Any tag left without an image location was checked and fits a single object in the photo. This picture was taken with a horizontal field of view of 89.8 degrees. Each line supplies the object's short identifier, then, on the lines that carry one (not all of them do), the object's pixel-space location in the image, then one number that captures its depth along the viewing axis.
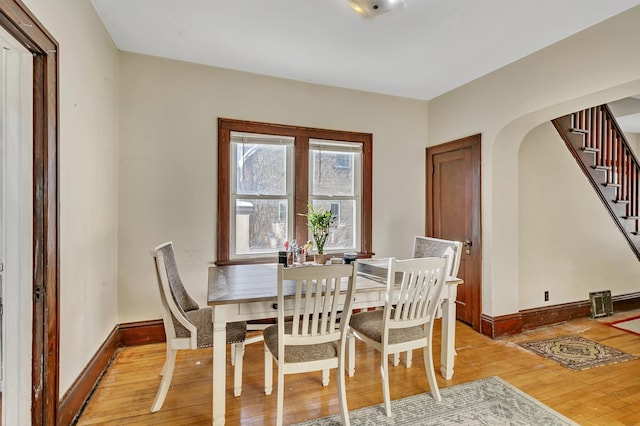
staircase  3.70
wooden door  3.42
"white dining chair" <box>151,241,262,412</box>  1.95
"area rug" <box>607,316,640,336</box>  3.40
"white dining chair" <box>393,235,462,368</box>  2.64
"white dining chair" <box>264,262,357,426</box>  1.72
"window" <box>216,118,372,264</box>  3.30
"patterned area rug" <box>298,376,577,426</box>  1.92
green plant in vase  2.79
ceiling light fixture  2.04
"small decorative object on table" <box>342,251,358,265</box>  2.79
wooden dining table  1.86
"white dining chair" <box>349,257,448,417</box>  2.00
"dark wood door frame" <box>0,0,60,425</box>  1.58
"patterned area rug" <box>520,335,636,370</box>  2.69
